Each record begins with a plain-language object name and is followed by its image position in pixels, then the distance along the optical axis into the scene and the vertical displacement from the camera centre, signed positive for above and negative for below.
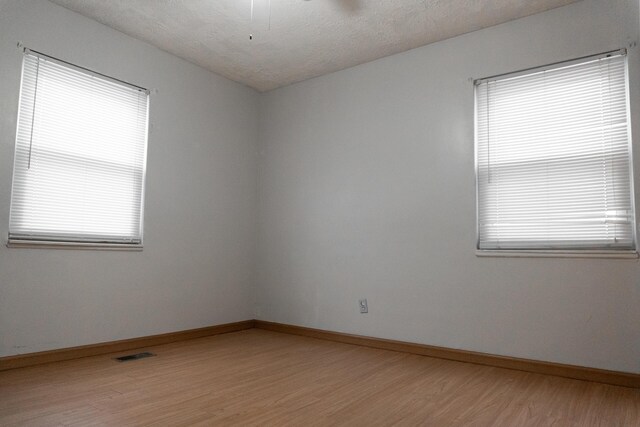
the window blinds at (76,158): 3.34 +0.70
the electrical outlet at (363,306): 4.28 -0.63
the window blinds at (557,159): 3.14 +0.73
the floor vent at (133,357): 3.53 -1.02
